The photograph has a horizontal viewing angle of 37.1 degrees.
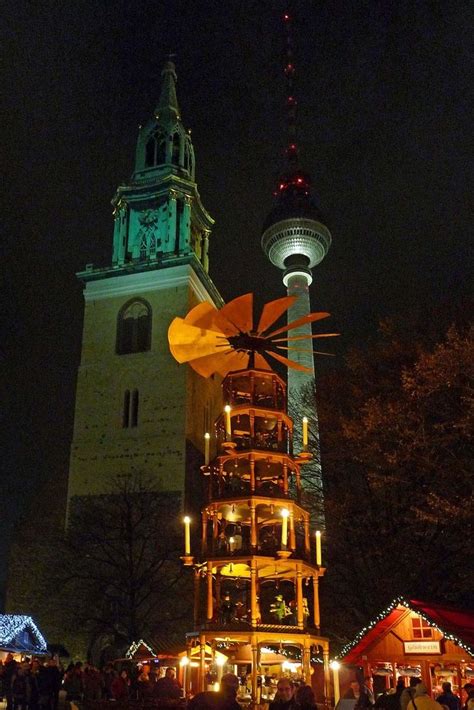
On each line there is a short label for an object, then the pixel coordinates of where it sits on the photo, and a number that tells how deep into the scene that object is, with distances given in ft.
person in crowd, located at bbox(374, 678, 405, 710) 34.06
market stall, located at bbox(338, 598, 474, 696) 46.14
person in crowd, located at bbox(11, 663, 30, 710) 52.75
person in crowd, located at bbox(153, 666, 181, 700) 47.06
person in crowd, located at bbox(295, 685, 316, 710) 24.52
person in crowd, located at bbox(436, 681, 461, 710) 41.24
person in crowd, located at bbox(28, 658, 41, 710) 52.90
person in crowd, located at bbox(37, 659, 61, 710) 52.82
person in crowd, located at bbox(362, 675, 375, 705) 43.62
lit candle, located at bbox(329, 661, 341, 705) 40.00
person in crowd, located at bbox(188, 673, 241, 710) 20.39
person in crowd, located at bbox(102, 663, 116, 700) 65.31
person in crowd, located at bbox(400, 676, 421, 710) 27.22
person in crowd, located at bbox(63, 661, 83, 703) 59.52
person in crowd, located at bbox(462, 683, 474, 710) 37.23
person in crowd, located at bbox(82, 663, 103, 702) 58.39
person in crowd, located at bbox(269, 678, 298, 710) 25.29
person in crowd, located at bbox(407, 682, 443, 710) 26.48
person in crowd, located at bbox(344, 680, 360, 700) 38.27
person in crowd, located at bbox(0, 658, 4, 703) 70.91
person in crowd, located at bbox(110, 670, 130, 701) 56.49
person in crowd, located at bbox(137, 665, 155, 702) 53.06
